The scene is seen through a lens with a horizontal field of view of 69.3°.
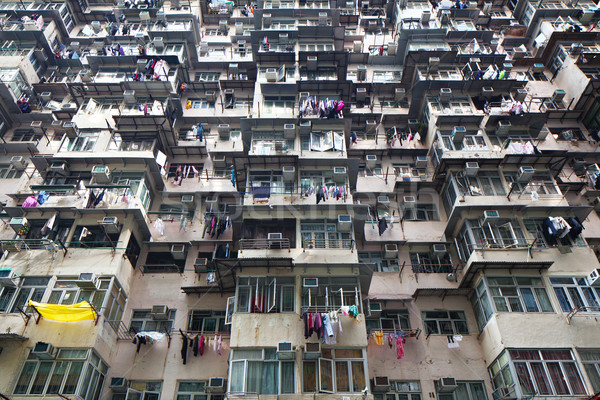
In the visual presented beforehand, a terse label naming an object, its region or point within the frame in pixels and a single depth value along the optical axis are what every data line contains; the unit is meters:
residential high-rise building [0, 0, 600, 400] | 20.73
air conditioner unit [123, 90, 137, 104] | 31.61
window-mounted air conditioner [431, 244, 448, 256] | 26.08
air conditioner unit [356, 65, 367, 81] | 36.47
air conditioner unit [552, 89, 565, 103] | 35.09
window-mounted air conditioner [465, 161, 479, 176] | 26.56
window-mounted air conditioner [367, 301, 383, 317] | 23.16
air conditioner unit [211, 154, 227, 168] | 31.33
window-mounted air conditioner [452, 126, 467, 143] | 28.91
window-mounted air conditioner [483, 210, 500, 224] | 24.50
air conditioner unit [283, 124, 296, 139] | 28.50
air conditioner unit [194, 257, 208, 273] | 25.30
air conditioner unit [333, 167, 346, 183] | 26.41
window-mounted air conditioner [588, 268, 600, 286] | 22.12
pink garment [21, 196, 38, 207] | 25.42
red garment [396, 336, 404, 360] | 22.00
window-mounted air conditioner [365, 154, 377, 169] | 30.82
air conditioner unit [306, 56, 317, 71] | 34.44
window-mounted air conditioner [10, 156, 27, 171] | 31.30
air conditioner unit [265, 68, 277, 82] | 32.84
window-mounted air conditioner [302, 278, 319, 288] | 21.90
